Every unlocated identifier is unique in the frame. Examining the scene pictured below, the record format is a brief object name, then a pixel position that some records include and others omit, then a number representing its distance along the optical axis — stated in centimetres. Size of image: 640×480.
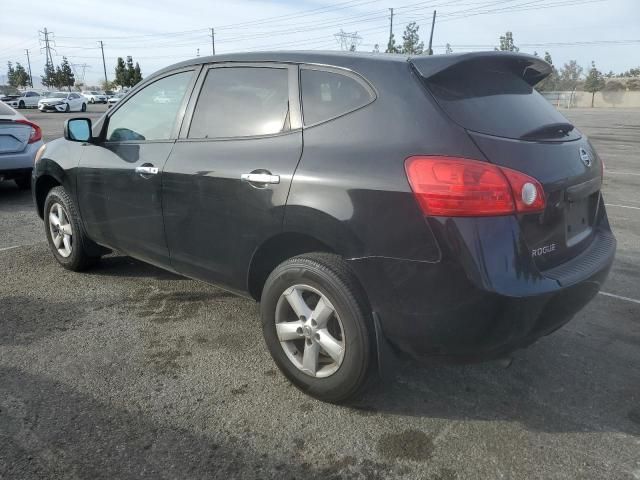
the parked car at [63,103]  3803
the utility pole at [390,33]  5983
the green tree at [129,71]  6581
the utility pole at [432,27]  5398
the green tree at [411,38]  6562
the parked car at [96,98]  5784
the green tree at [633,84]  7662
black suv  223
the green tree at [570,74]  10012
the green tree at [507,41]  7712
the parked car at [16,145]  751
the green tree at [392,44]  5945
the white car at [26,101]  4519
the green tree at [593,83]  7312
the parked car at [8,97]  4572
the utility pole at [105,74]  8694
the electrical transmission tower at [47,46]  9994
